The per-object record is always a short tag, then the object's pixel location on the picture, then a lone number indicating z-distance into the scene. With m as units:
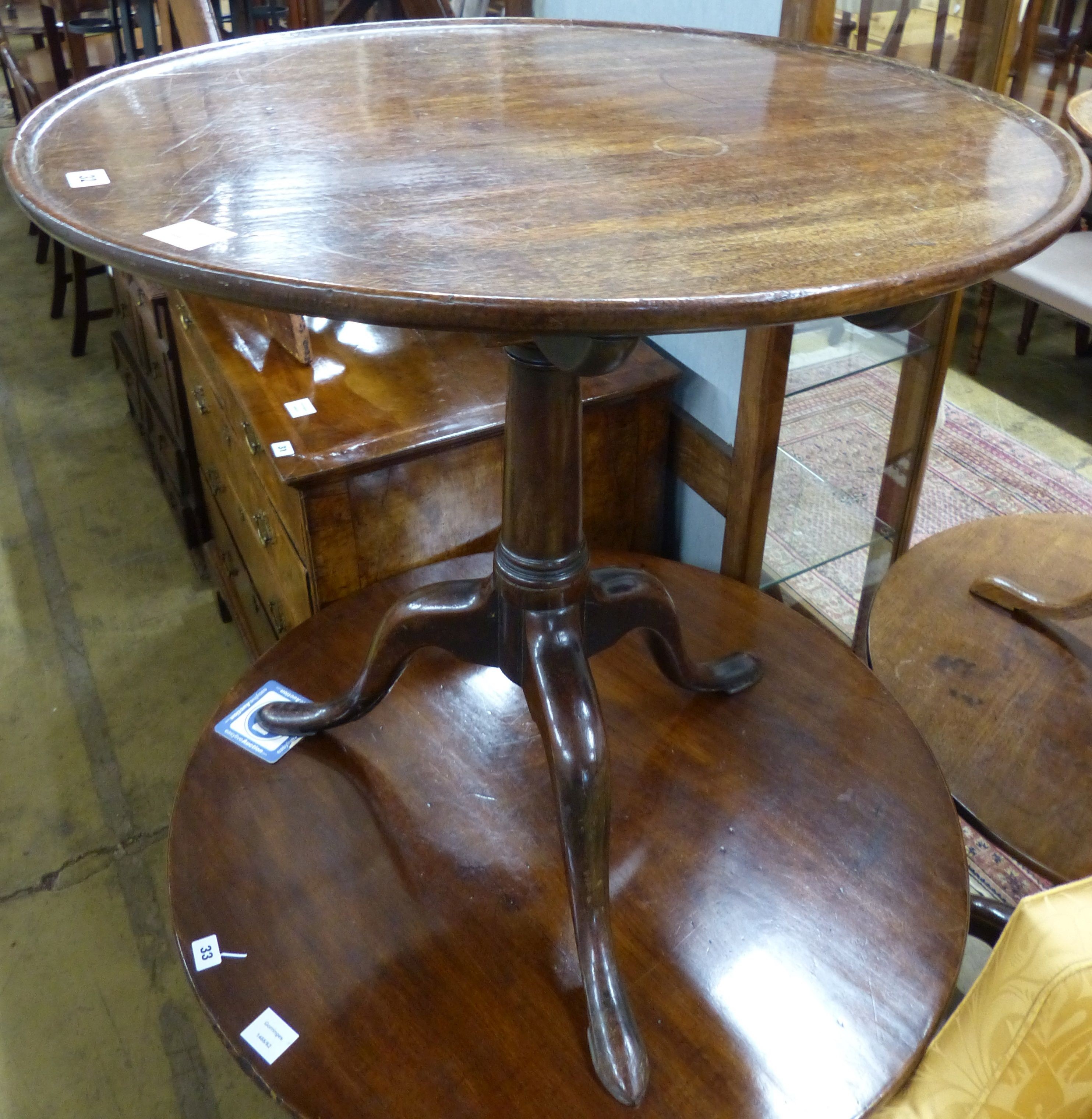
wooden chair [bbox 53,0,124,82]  2.43
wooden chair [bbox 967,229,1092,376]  2.08
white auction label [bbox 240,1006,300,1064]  0.78
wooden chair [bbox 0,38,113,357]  2.66
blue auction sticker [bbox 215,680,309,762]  1.05
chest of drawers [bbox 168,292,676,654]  1.14
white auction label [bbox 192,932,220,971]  0.84
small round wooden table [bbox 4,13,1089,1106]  0.53
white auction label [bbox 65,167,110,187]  0.65
